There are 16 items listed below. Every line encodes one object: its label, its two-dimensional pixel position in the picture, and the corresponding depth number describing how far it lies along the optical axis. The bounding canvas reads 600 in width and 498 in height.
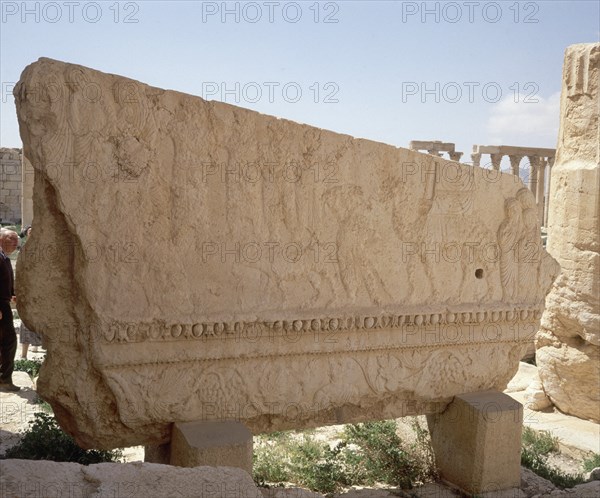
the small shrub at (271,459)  4.22
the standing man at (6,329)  5.59
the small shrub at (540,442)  5.27
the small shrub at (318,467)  4.18
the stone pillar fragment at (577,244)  5.98
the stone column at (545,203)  22.59
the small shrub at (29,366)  6.21
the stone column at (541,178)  22.25
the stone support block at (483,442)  4.04
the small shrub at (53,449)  4.09
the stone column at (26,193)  13.12
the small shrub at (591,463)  4.89
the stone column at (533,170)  22.03
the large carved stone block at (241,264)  3.35
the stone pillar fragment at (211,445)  3.30
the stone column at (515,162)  21.56
